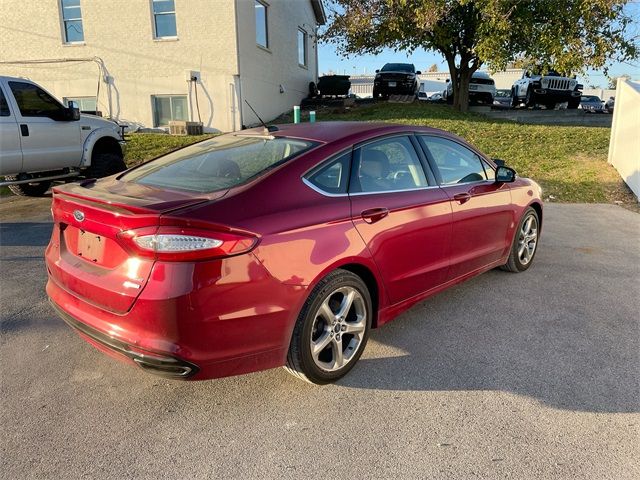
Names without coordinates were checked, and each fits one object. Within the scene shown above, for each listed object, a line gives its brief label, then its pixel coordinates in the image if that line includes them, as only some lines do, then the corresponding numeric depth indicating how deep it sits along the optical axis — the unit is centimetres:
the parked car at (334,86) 2219
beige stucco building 1498
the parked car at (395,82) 2177
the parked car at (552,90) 2112
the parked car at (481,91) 2245
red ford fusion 238
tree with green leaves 1391
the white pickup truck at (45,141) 750
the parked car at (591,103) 2989
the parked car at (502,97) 3397
